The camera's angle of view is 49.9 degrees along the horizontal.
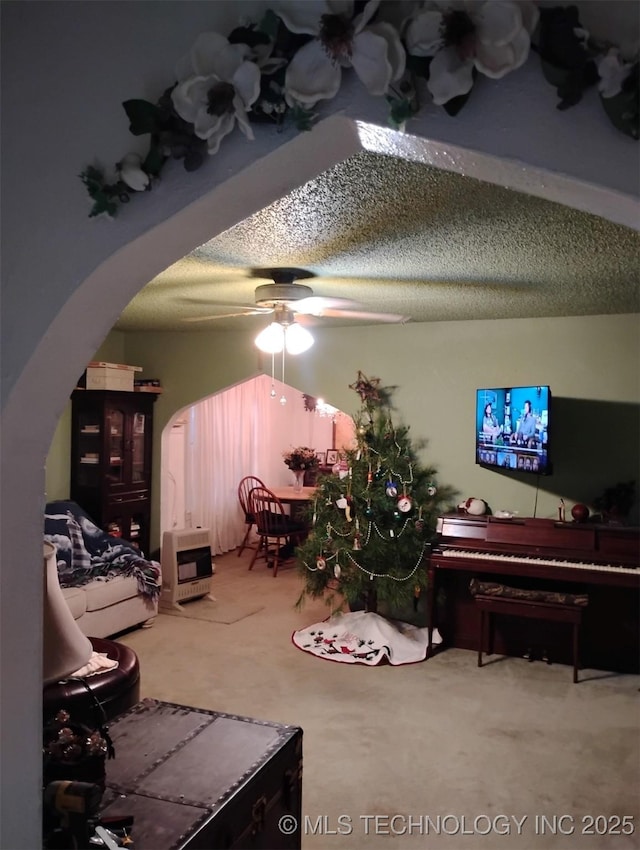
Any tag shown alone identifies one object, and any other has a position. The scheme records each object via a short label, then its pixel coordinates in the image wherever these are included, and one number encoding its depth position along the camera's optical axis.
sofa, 4.61
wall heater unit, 5.56
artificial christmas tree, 4.73
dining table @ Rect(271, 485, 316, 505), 6.98
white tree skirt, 4.54
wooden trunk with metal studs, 1.42
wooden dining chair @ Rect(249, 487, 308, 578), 6.80
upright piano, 4.23
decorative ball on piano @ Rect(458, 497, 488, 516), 4.84
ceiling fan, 3.50
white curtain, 7.23
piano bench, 4.16
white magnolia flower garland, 0.77
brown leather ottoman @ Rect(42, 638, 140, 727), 1.99
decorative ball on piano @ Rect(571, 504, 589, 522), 4.50
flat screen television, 4.18
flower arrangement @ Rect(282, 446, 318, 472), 7.73
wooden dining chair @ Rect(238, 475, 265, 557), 7.13
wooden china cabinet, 5.45
